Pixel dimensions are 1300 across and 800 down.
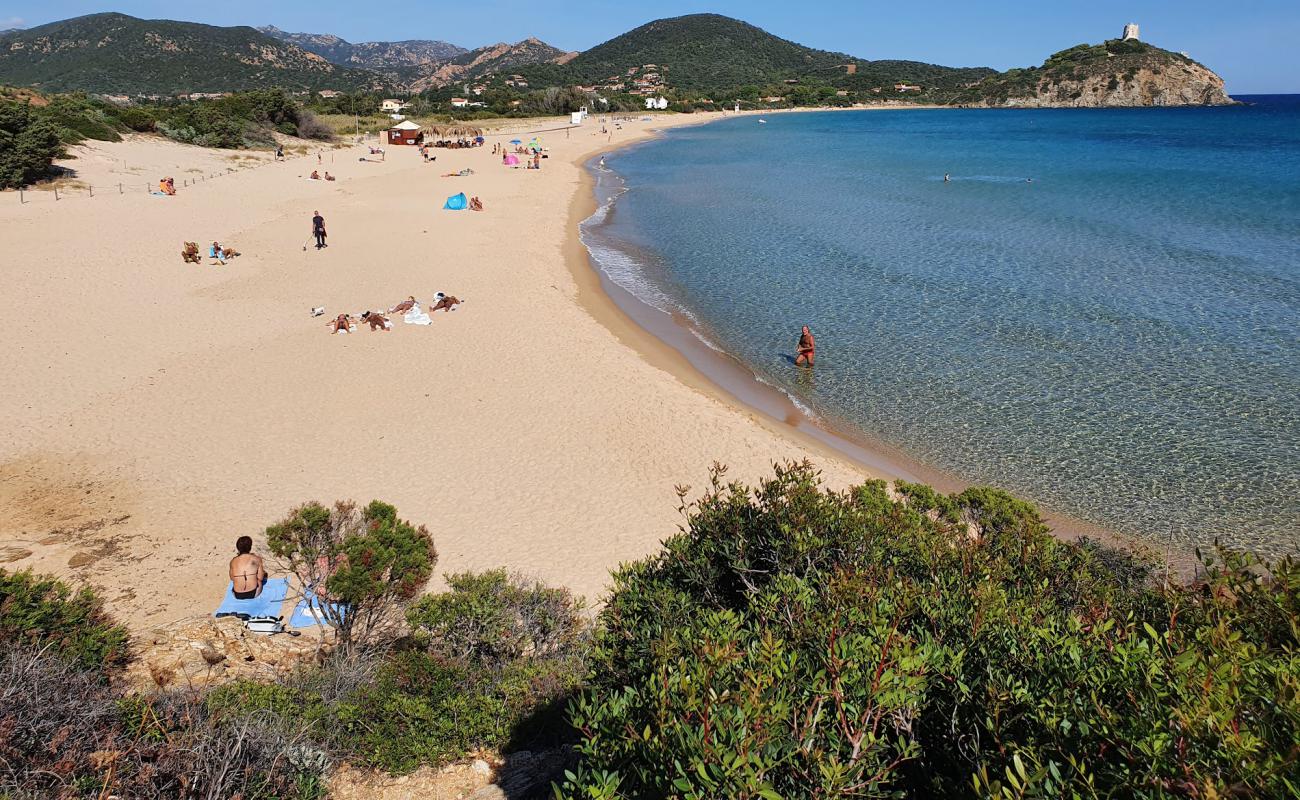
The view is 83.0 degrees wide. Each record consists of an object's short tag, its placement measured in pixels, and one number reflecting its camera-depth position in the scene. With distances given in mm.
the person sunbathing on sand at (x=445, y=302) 17375
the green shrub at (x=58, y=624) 4941
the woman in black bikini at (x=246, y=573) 7270
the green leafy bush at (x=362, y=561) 5898
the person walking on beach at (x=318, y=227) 21927
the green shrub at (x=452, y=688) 4715
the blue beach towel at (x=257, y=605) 7059
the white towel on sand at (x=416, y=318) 16250
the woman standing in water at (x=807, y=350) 15125
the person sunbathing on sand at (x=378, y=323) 15859
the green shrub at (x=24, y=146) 27625
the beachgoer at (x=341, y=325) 15570
